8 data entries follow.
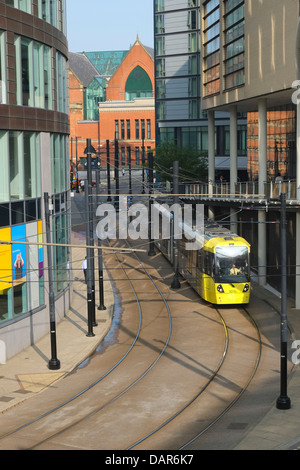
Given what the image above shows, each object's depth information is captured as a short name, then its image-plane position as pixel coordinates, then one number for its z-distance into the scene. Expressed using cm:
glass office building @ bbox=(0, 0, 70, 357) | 2630
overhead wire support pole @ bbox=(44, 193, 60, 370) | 2491
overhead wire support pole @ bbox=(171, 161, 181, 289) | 3850
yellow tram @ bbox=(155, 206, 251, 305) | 3173
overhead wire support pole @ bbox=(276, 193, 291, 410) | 2006
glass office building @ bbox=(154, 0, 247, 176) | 8250
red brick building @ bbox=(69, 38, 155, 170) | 12269
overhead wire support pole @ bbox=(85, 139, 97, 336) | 2874
